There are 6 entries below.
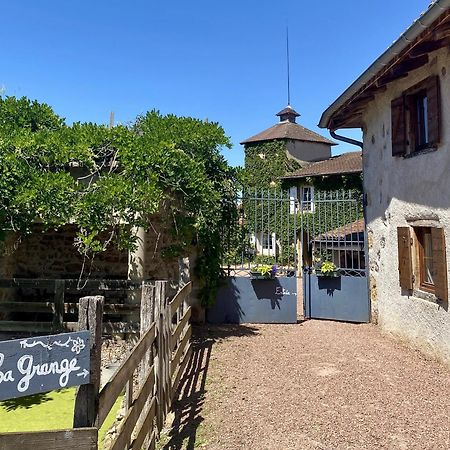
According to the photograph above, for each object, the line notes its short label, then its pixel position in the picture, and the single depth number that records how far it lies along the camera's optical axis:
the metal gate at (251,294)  8.66
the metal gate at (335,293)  8.80
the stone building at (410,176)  5.87
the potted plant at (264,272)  8.57
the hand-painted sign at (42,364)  1.76
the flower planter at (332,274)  8.82
